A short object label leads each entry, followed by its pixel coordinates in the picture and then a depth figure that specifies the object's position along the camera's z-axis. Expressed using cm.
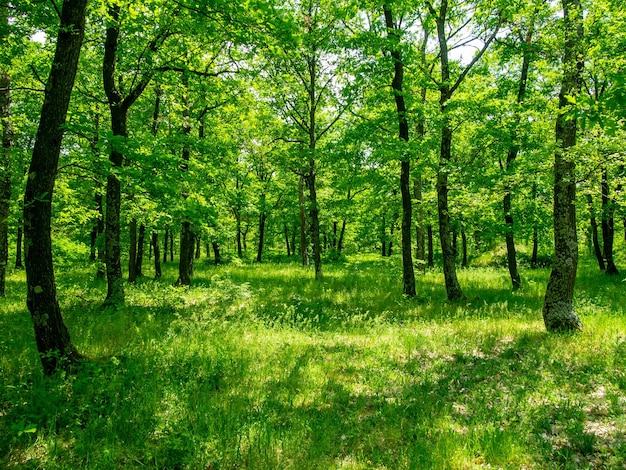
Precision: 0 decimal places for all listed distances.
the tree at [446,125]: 1245
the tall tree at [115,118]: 955
